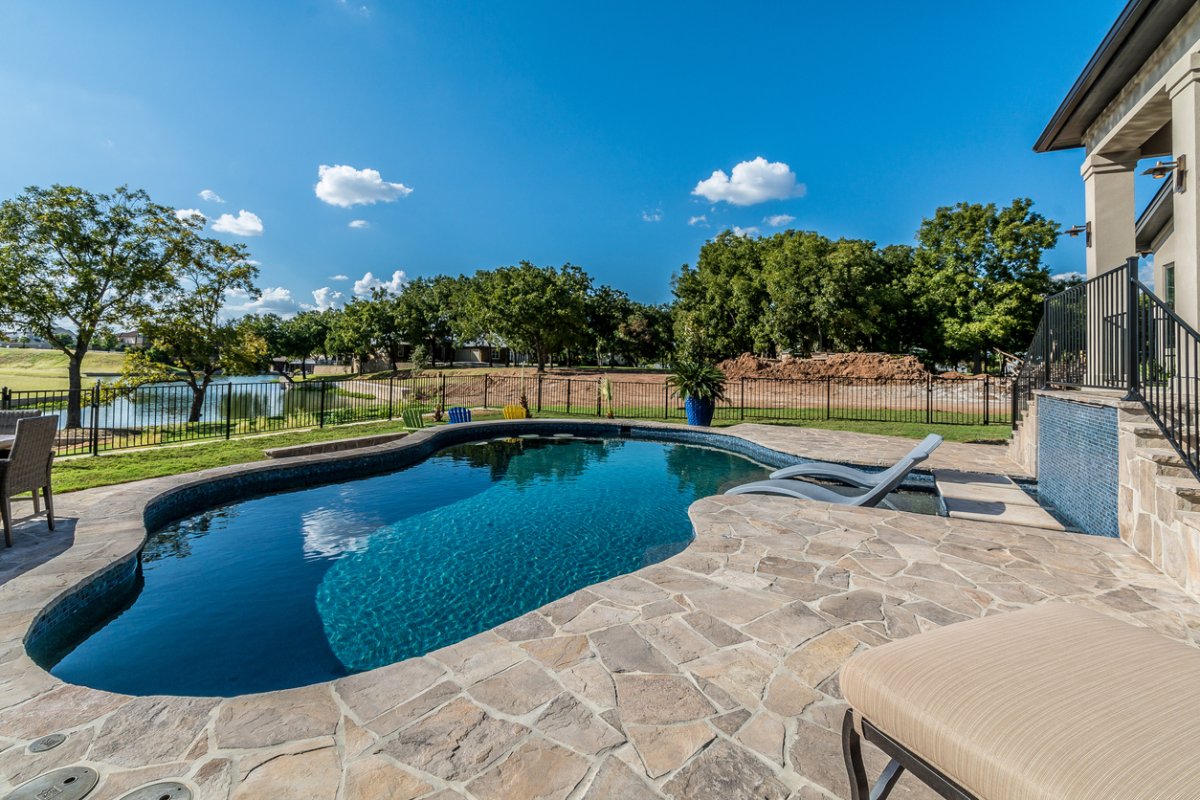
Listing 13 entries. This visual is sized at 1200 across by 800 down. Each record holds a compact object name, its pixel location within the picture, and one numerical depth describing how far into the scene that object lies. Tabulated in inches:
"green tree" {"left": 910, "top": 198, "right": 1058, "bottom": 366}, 1003.3
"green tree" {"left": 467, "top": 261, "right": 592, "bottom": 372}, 1227.9
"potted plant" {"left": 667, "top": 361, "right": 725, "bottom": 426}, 501.0
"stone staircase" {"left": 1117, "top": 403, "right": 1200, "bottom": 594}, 126.3
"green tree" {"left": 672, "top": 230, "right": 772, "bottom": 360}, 1274.6
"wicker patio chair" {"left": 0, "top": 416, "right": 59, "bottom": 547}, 155.8
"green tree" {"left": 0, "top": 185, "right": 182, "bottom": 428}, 507.5
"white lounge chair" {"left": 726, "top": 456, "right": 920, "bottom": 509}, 220.8
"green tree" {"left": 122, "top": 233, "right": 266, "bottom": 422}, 601.3
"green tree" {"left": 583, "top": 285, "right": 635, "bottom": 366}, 1793.8
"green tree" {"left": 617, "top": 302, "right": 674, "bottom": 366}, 1828.2
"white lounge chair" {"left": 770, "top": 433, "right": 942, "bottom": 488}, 225.8
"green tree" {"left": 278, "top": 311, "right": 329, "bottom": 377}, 2187.5
